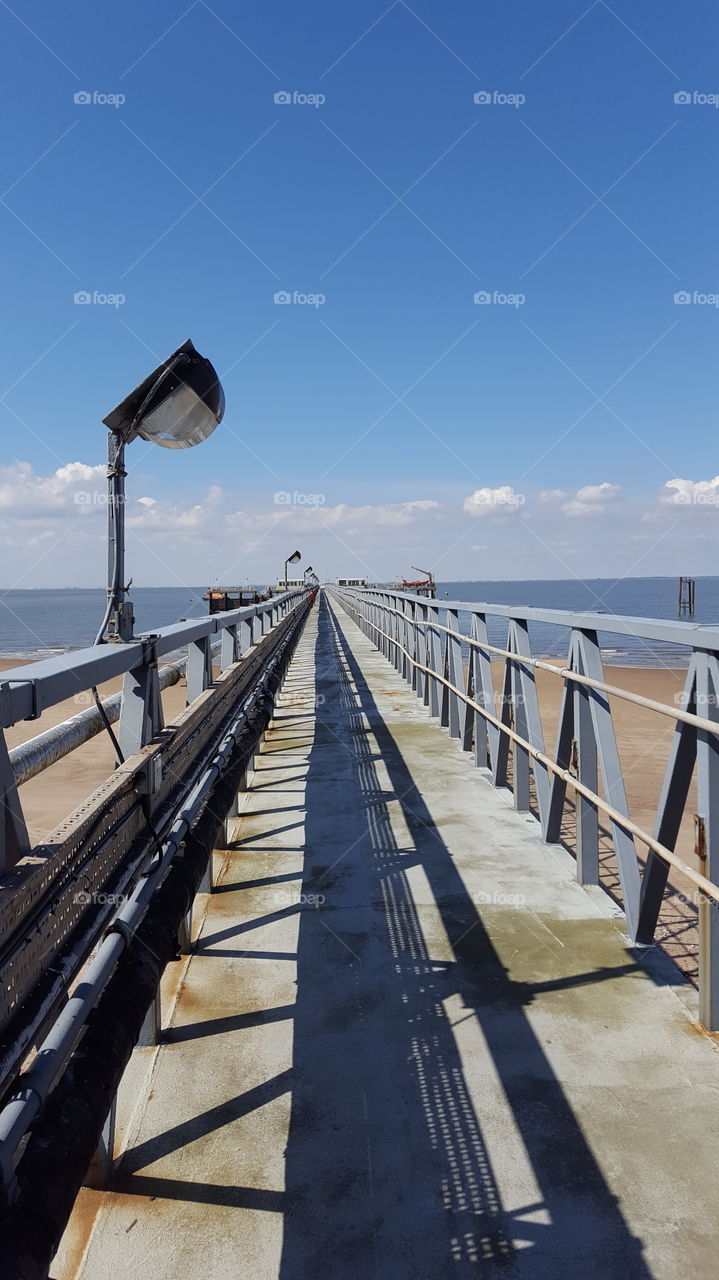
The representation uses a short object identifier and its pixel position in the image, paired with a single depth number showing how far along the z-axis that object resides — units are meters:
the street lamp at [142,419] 3.04
